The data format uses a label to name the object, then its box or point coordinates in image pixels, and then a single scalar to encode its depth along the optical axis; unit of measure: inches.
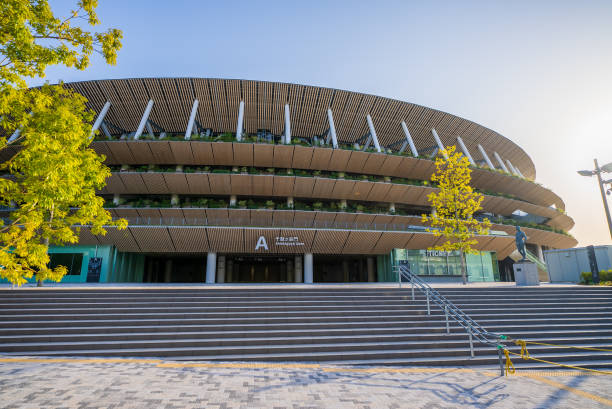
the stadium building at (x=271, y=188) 977.5
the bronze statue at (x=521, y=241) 671.8
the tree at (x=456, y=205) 780.6
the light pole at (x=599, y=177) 604.1
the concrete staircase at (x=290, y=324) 327.0
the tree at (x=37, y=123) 216.2
